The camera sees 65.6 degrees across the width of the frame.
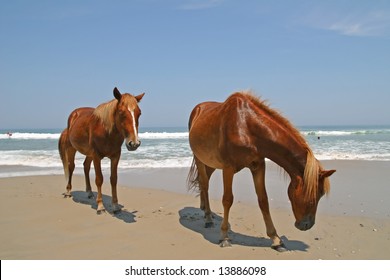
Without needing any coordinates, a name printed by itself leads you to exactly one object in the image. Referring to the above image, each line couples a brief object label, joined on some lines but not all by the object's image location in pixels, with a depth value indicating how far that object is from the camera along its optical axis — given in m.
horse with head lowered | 3.44
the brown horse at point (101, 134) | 4.89
